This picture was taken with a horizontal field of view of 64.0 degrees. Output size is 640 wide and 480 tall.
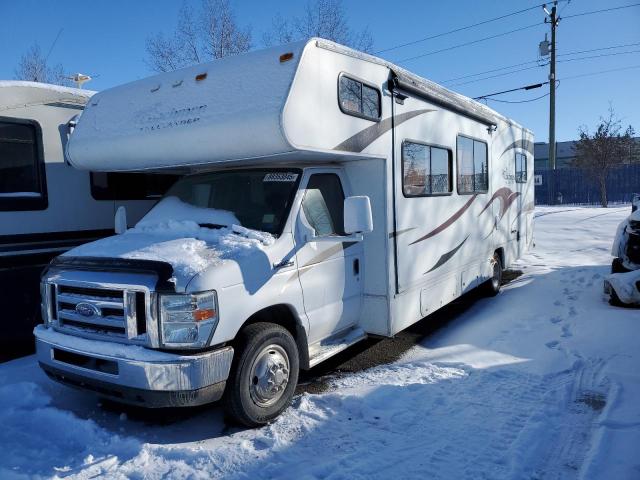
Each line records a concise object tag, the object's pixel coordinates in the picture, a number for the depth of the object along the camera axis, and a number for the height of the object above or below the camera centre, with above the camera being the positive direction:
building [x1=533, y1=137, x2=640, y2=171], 47.72 +3.74
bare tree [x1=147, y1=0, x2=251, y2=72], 17.34 +5.32
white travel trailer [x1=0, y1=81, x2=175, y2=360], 5.67 +0.14
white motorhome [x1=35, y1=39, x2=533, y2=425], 3.55 -0.28
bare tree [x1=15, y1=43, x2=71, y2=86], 21.66 +5.71
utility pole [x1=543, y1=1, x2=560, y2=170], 25.19 +5.31
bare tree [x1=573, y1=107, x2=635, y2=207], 25.66 +1.94
